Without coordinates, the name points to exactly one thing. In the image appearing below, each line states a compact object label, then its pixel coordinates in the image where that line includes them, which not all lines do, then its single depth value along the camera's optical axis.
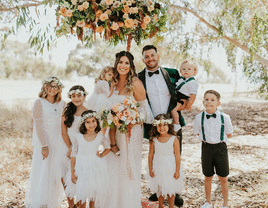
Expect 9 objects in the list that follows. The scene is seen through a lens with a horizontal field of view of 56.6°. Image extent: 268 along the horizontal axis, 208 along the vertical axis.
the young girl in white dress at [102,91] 3.42
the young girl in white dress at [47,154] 3.48
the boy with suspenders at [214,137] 3.41
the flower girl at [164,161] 3.39
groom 3.63
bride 3.32
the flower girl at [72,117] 3.38
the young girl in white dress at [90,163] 3.06
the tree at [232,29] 6.43
